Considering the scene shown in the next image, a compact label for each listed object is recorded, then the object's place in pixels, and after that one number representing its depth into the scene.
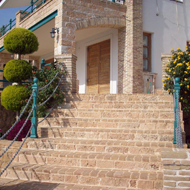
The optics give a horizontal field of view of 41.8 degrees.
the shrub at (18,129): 6.55
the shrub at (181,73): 6.45
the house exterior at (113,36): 8.83
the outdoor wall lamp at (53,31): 8.69
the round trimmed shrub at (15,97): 7.29
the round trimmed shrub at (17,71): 7.47
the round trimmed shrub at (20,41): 7.63
